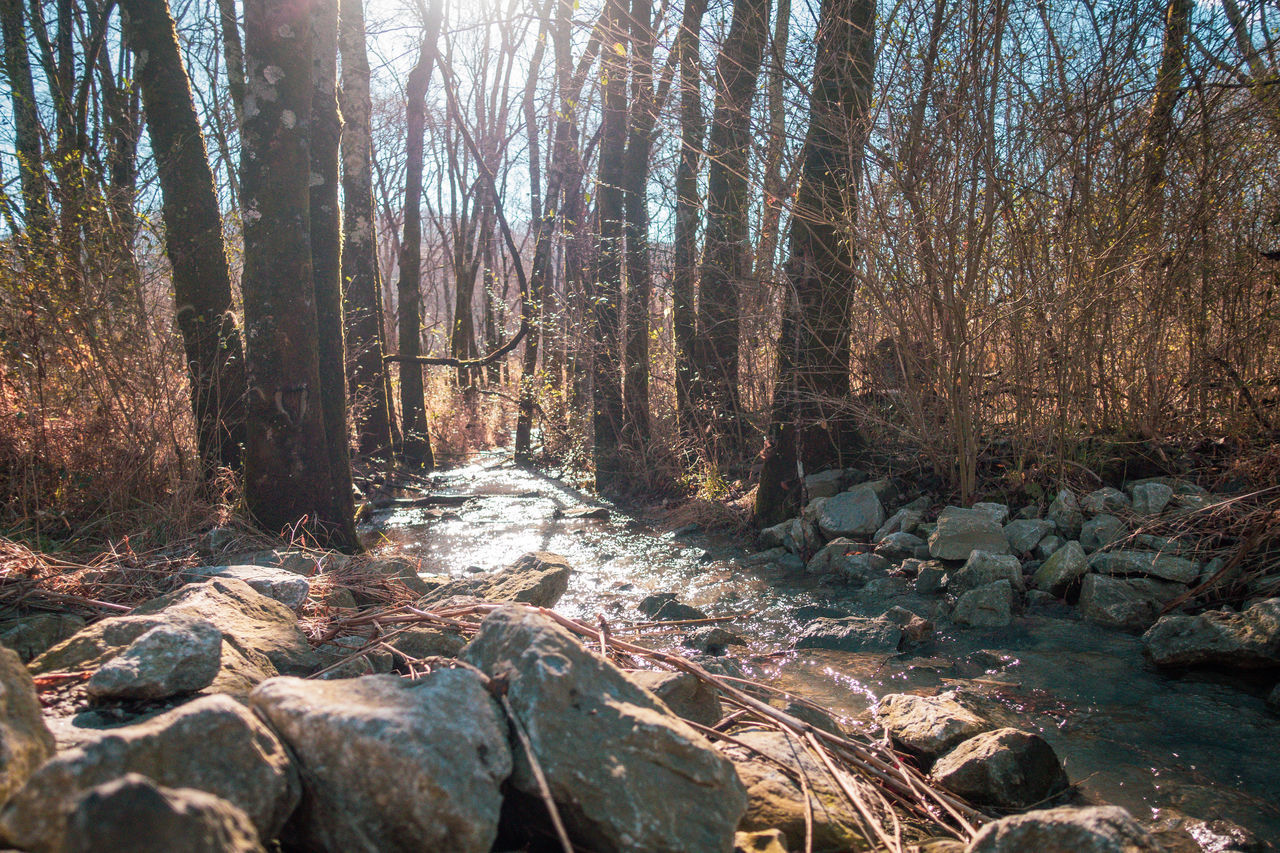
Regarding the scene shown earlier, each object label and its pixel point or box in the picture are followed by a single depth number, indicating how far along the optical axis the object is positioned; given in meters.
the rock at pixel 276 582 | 2.86
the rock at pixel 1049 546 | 4.61
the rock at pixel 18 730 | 1.25
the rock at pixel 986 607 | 4.11
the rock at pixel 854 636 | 3.88
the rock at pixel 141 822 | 0.91
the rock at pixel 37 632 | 2.43
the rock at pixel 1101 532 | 4.45
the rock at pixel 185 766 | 1.11
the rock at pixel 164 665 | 1.68
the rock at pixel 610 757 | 1.48
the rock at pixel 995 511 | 4.98
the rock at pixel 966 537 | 4.76
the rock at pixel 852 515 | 5.64
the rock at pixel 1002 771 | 2.27
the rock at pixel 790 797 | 1.83
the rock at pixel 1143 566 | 4.03
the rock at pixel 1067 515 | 4.80
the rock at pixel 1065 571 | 4.33
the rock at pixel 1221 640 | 3.22
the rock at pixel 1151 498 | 4.59
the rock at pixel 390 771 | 1.32
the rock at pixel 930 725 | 2.51
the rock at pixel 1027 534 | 4.77
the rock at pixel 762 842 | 1.70
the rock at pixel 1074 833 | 1.54
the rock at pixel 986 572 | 4.45
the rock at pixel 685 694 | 2.18
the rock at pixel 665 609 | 4.42
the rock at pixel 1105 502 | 4.75
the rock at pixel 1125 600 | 3.93
